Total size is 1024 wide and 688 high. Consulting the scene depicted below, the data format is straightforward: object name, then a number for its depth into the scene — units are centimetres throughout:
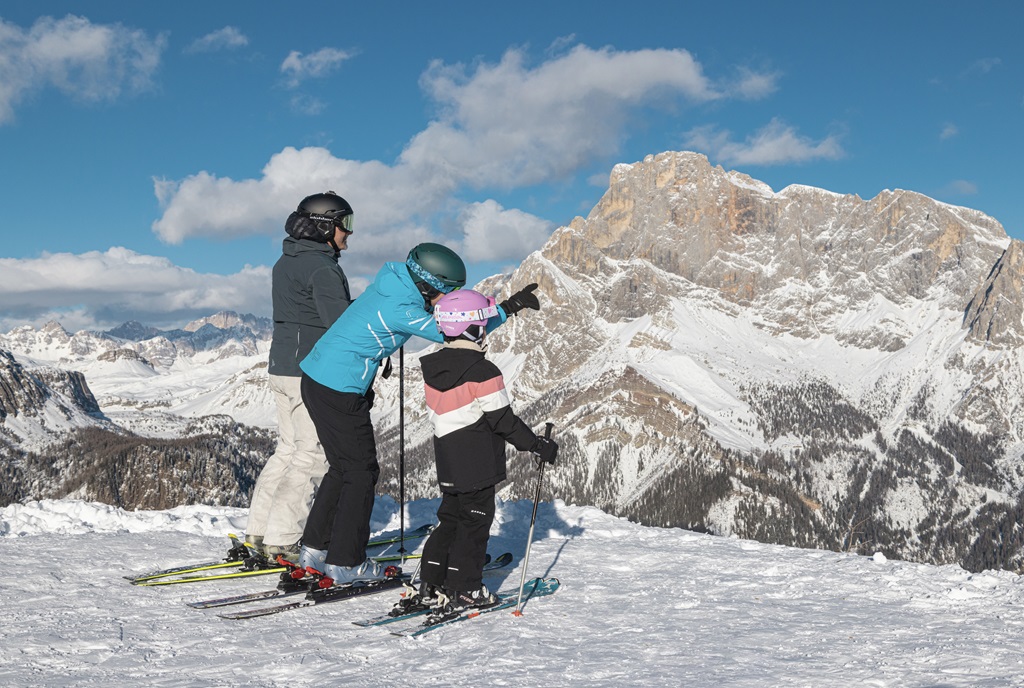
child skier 704
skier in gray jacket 835
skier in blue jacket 739
